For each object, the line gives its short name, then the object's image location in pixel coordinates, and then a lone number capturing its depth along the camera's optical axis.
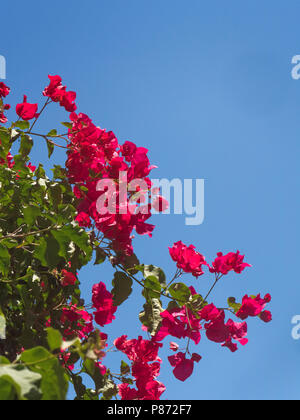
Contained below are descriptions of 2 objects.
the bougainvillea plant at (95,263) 1.16
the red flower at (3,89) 1.39
